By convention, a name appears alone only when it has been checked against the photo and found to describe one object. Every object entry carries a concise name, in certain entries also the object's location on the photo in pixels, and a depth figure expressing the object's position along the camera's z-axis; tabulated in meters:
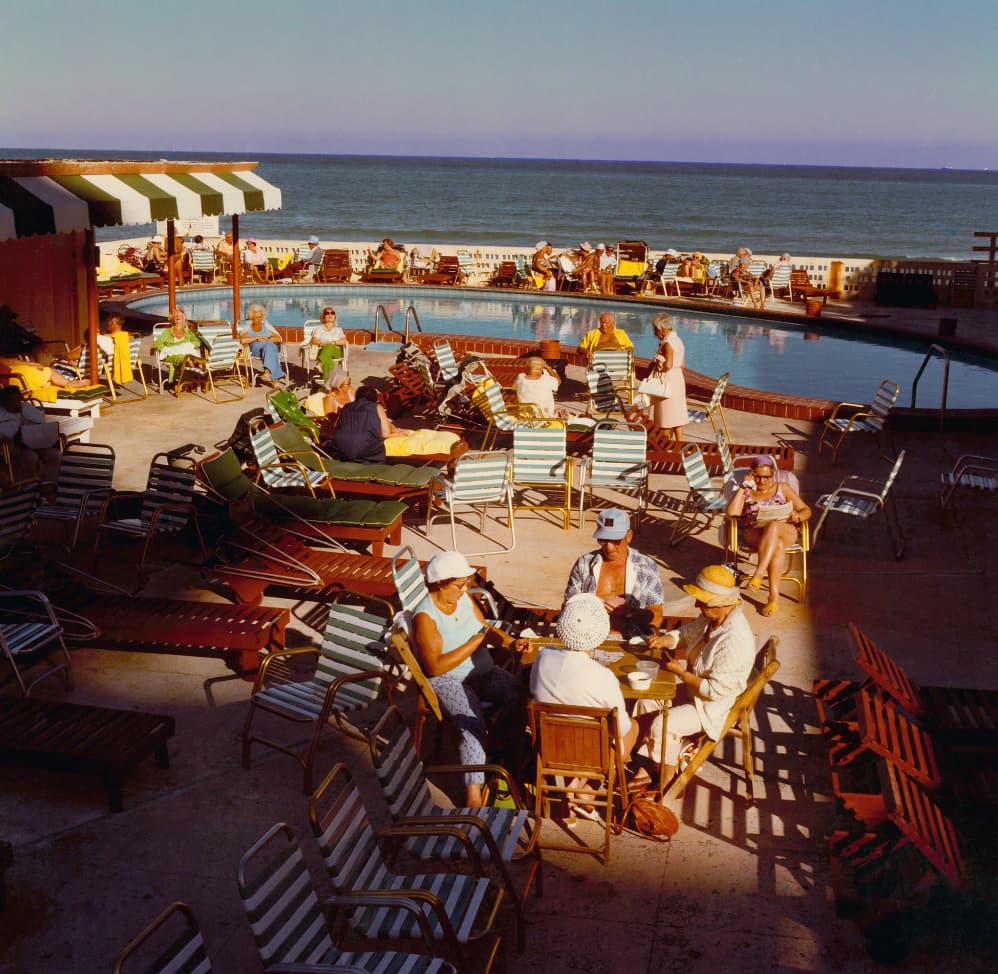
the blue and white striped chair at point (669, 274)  22.80
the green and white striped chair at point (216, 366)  12.52
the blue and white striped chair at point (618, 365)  12.22
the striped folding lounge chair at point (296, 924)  3.16
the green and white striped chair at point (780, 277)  22.58
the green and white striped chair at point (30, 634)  5.61
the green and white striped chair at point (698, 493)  8.07
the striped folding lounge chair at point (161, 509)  7.46
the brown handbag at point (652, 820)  4.70
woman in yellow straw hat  5.00
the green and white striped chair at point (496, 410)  10.09
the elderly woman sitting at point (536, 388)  10.34
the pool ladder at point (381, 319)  13.94
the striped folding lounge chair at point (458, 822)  3.96
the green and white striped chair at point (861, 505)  7.97
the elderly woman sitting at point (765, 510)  7.28
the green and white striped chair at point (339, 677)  5.14
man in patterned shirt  5.88
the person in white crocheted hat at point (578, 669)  4.61
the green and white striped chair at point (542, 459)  8.66
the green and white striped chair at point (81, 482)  7.95
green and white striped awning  9.38
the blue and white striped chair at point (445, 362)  11.94
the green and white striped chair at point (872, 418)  10.40
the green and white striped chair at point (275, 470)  8.41
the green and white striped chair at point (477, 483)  7.98
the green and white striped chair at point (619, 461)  8.54
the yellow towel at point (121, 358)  12.92
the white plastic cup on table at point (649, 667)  5.07
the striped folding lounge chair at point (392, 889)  3.55
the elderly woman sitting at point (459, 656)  4.98
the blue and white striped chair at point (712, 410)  10.52
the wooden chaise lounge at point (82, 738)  4.80
